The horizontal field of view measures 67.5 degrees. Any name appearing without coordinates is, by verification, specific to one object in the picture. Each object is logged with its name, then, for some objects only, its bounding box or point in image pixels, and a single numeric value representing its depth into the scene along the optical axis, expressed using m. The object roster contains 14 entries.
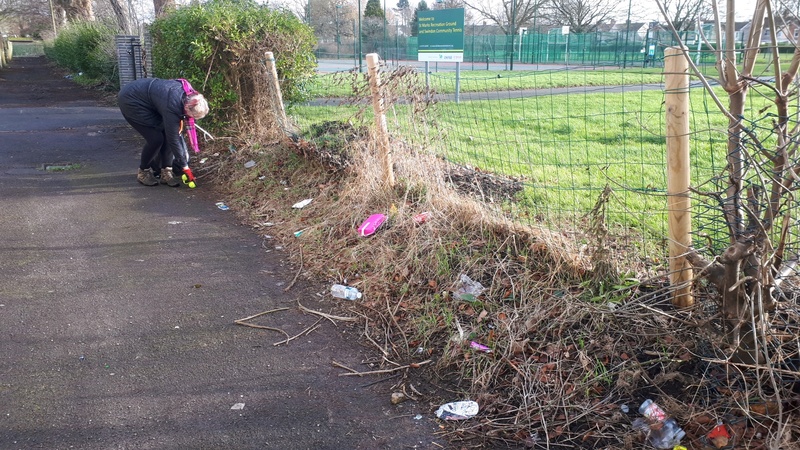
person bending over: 6.98
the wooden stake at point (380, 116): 5.81
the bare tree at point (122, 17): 19.26
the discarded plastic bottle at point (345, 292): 4.62
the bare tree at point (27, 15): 59.83
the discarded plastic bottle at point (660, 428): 2.93
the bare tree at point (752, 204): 2.81
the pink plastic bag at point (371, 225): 5.36
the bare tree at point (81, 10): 30.79
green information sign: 14.12
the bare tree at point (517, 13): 38.22
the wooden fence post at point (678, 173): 3.37
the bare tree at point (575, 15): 41.47
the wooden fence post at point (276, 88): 8.25
